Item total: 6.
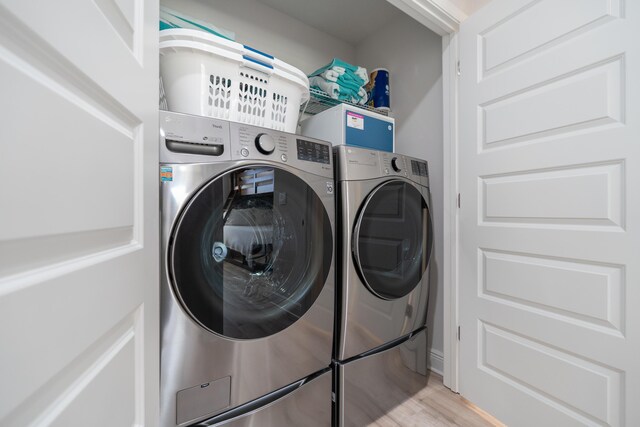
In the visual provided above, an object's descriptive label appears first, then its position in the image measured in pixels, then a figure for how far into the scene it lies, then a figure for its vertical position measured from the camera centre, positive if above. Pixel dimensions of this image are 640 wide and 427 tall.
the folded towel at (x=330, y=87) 1.56 +0.71
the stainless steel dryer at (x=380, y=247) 1.15 -0.16
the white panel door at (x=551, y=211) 0.95 +0.00
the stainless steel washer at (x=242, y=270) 0.78 -0.18
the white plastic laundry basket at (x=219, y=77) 0.92 +0.49
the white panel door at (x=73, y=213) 0.25 +0.00
